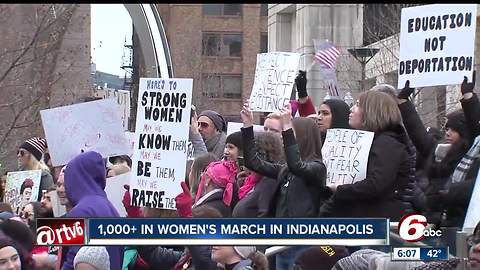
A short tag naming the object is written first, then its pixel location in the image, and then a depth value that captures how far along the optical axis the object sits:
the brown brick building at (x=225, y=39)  67.91
